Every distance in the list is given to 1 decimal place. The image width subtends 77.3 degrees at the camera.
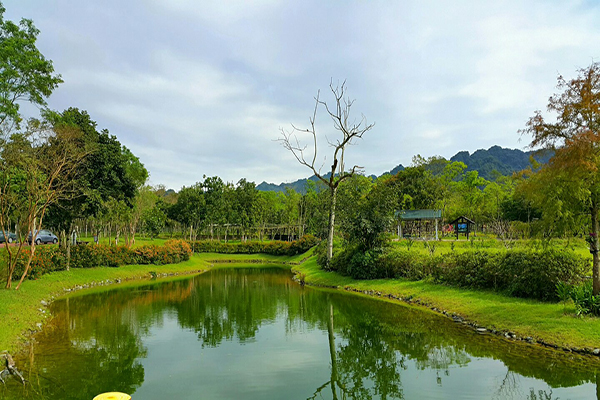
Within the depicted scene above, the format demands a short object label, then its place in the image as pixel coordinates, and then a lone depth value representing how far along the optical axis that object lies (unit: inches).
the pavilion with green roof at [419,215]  1713.8
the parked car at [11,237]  1251.7
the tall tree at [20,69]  735.1
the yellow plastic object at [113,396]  205.9
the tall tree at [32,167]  626.5
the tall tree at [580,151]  435.2
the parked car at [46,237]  1328.4
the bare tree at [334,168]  1106.1
